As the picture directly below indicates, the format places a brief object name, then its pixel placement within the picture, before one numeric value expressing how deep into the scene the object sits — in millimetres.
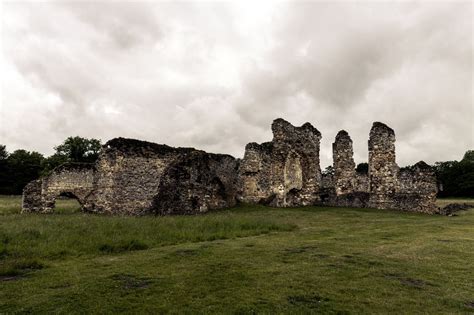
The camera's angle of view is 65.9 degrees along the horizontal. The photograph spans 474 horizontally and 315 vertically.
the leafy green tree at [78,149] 72375
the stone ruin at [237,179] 23031
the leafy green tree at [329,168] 95850
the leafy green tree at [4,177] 66069
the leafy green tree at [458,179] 68562
